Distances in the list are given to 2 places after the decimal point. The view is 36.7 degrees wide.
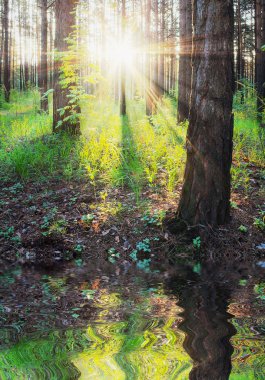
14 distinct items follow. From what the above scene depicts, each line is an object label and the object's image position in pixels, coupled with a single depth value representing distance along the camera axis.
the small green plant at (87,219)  6.79
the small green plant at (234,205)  6.61
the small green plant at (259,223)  6.30
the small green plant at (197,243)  5.95
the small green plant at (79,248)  6.27
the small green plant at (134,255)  5.97
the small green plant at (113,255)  5.94
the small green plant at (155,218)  6.50
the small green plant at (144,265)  5.38
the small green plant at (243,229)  6.14
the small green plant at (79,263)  5.66
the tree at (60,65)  10.24
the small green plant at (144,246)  6.15
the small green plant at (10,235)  6.56
